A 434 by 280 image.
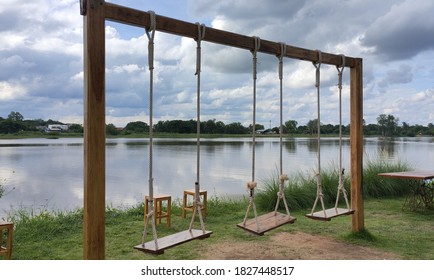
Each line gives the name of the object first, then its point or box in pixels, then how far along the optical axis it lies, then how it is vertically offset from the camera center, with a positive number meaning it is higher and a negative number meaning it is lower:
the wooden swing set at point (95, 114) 2.46 +0.15
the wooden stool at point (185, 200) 5.61 -0.99
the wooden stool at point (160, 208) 5.13 -1.03
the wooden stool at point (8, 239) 3.59 -1.02
